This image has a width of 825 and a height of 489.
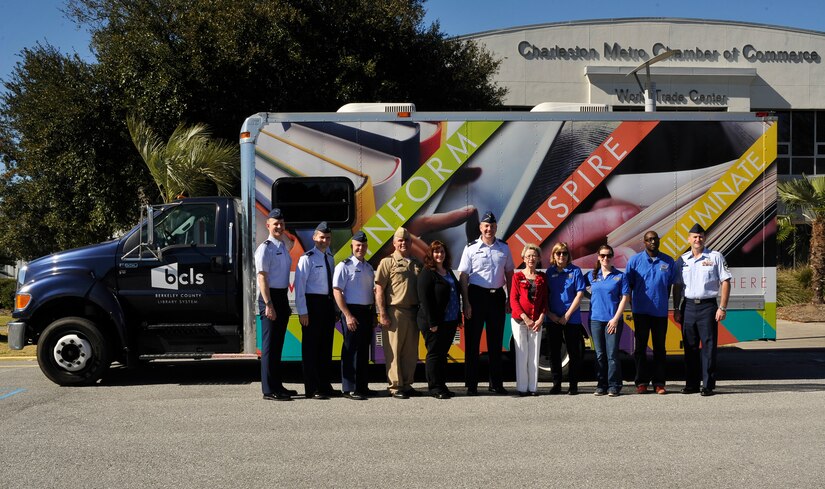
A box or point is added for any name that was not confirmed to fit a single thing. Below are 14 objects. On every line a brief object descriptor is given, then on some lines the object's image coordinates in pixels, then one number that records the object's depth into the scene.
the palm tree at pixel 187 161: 14.46
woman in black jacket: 8.63
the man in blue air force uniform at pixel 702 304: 8.78
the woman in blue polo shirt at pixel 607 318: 8.82
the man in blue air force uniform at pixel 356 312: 8.70
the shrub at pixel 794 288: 19.41
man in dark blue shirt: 8.91
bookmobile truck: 9.41
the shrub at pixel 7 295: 22.91
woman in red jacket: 8.79
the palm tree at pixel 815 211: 18.16
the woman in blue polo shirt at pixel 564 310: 8.93
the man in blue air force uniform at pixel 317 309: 8.70
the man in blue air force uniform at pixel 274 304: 8.62
